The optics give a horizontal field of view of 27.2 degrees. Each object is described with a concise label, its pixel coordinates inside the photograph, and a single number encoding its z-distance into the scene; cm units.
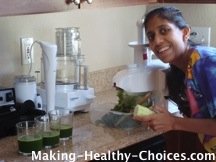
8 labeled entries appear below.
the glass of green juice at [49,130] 167
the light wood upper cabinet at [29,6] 155
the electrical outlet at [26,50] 218
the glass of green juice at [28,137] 160
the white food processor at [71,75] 209
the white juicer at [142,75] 198
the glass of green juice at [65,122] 175
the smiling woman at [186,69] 165
